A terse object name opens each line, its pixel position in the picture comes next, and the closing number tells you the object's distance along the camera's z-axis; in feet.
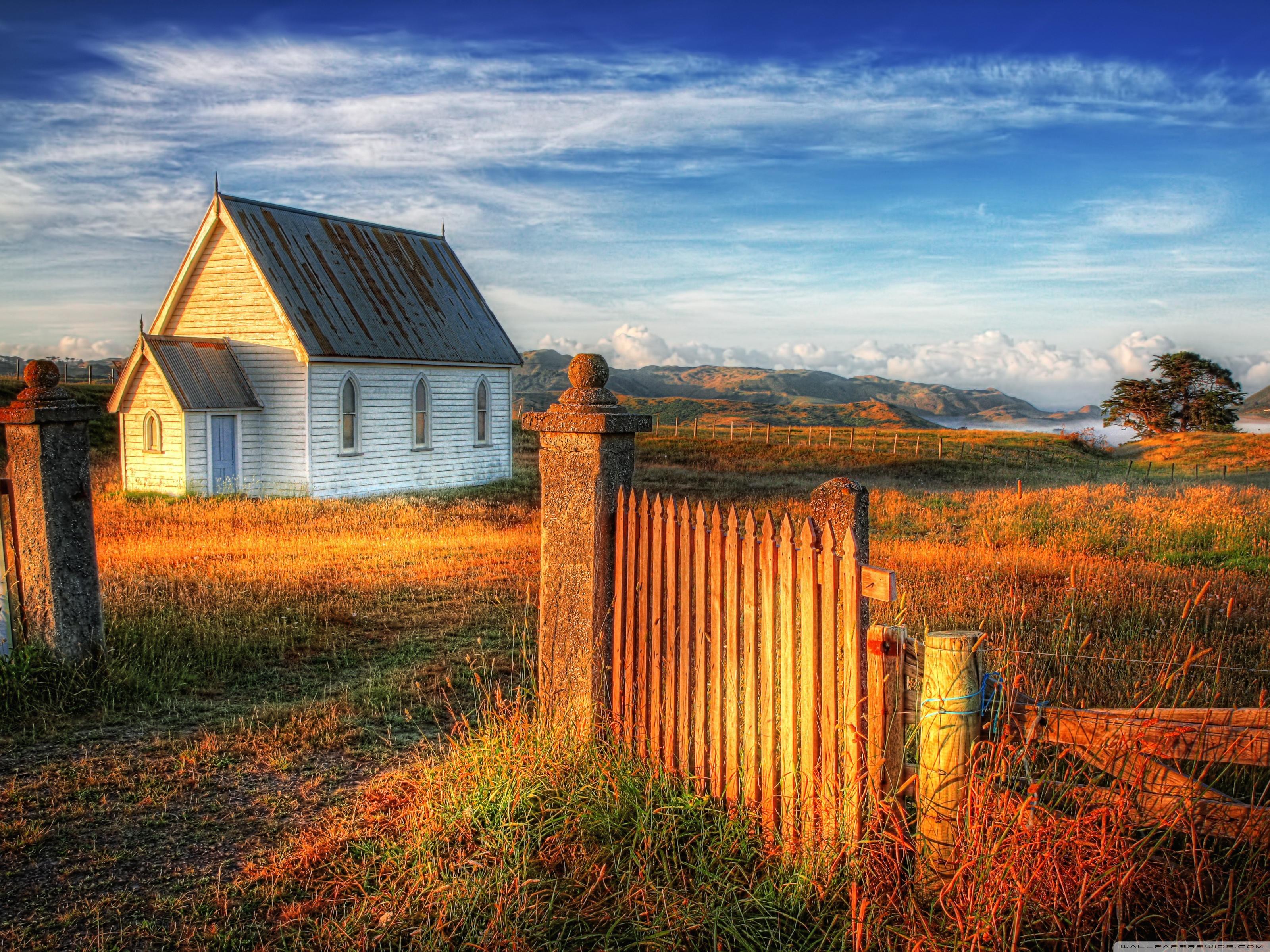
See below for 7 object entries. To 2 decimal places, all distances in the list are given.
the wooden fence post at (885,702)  11.06
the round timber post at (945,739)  10.78
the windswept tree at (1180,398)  245.04
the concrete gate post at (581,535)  16.53
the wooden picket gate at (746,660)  11.62
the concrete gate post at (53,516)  24.16
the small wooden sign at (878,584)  10.56
